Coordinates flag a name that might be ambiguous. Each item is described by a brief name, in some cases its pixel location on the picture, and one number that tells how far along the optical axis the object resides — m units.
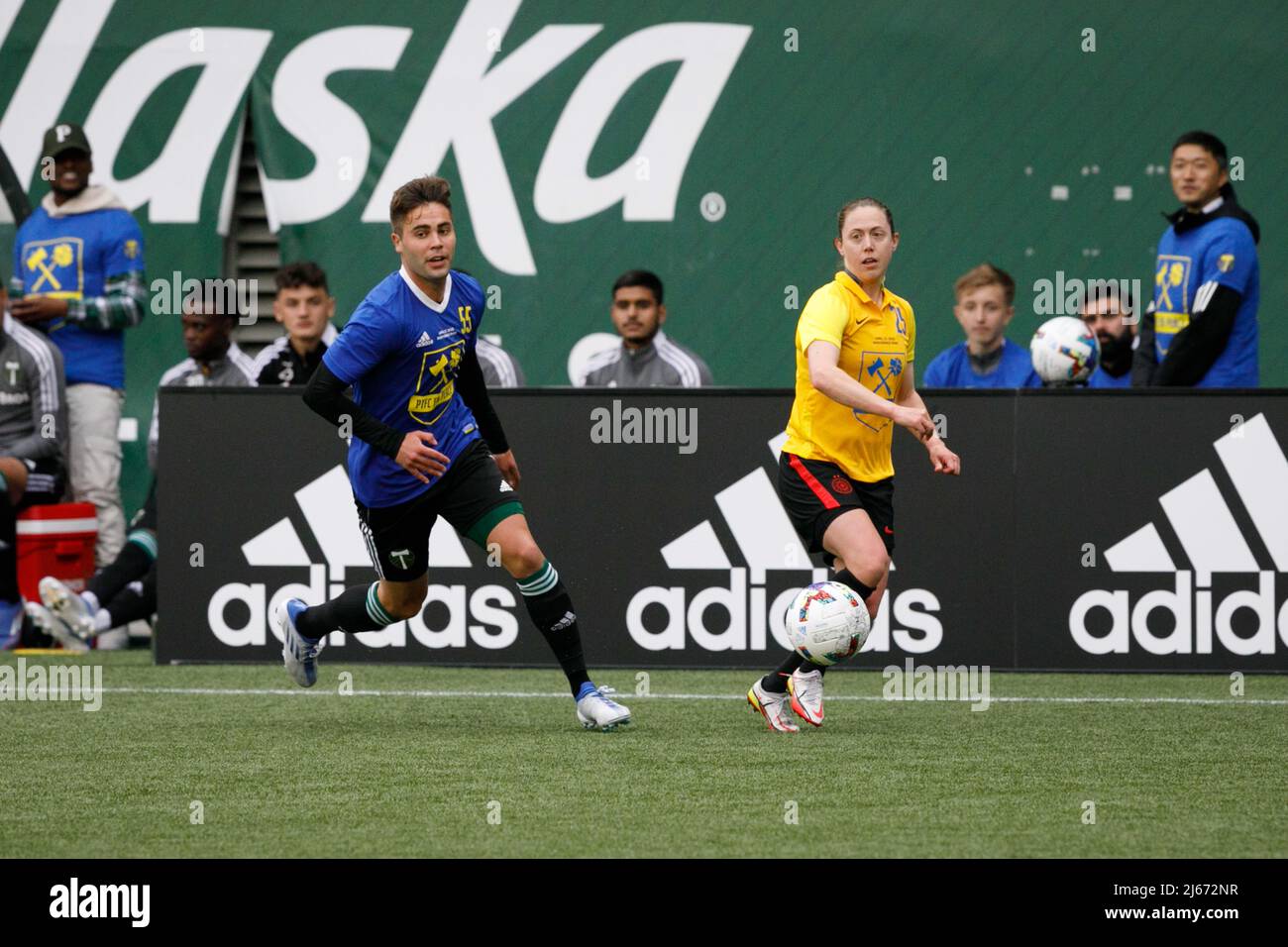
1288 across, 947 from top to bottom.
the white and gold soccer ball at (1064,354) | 9.64
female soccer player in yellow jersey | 7.02
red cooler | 10.39
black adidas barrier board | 9.05
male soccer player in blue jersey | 6.87
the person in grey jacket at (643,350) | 10.67
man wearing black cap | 11.25
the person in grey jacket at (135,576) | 10.14
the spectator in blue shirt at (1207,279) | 9.40
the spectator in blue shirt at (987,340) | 10.38
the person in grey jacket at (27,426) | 10.52
